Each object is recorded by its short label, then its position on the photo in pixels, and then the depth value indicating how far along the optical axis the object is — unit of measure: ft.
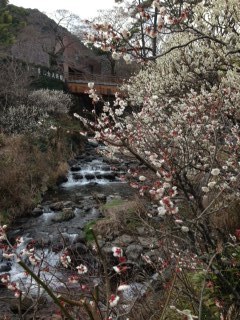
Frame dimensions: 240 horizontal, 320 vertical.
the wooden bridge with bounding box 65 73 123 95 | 89.51
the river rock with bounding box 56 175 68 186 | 49.39
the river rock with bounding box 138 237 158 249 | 26.06
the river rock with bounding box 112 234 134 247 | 27.56
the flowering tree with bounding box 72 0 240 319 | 10.19
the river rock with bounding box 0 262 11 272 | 26.53
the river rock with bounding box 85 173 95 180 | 52.90
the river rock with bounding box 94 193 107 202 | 41.32
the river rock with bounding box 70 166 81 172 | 55.26
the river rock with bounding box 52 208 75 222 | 35.93
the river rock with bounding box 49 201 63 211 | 39.24
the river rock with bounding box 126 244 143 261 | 24.98
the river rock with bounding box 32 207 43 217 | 37.60
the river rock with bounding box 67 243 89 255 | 27.73
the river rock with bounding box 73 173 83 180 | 52.42
